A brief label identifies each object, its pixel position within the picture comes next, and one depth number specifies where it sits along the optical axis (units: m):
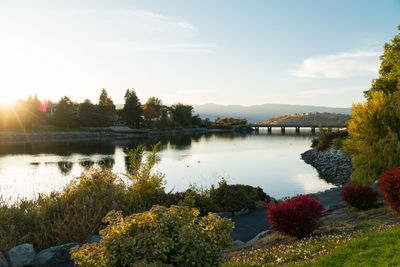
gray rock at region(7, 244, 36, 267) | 7.50
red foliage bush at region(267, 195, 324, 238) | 8.09
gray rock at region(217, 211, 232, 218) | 12.35
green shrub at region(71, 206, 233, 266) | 4.02
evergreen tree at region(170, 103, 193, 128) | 115.81
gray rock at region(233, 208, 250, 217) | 13.04
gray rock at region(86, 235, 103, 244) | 8.61
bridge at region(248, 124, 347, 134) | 120.89
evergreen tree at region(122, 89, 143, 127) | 99.06
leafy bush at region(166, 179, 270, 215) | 12.71
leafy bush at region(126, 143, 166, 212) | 12.02
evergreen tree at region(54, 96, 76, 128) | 80.75
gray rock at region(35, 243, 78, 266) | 7.84
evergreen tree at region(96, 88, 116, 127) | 90.00
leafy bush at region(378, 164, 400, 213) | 9.01
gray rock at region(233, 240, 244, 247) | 9.31
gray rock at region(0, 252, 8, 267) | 7.39
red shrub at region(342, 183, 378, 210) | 10.84
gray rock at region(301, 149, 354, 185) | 26.14
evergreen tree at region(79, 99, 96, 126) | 87.44
